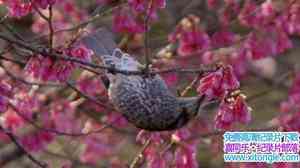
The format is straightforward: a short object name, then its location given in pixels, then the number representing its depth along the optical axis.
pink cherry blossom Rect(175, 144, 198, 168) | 7.47
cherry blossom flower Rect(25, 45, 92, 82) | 6.59
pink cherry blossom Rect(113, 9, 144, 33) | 8.36
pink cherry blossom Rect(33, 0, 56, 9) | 6.24
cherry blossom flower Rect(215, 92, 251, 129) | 6.38
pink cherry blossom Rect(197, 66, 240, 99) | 6.03
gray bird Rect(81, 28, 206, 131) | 6.72
